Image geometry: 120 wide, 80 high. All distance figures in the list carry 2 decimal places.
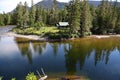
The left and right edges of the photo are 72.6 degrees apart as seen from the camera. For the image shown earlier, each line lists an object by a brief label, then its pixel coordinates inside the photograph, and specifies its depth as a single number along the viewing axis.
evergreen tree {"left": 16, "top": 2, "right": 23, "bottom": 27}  45.16
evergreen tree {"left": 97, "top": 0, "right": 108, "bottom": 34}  38.30
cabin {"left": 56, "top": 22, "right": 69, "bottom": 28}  41.85
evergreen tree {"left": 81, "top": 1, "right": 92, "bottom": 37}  33.87
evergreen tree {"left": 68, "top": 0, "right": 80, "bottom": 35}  32.50
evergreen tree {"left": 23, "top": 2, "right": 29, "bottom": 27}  44.94
